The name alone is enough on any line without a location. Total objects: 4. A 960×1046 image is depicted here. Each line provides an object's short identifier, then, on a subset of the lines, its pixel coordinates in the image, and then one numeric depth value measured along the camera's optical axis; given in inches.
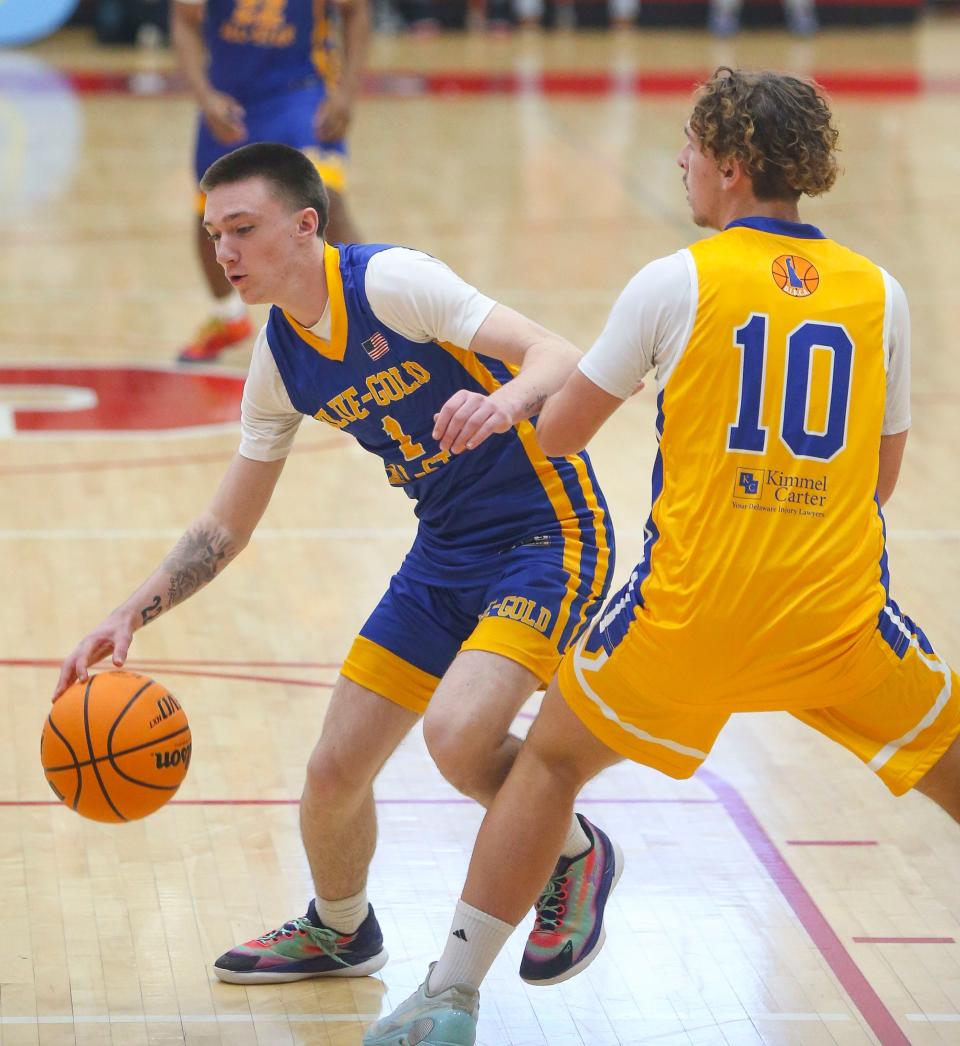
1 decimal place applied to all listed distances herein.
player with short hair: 280.8
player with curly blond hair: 236.5
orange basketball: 286.7
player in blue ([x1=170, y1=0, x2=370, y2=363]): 688.4
